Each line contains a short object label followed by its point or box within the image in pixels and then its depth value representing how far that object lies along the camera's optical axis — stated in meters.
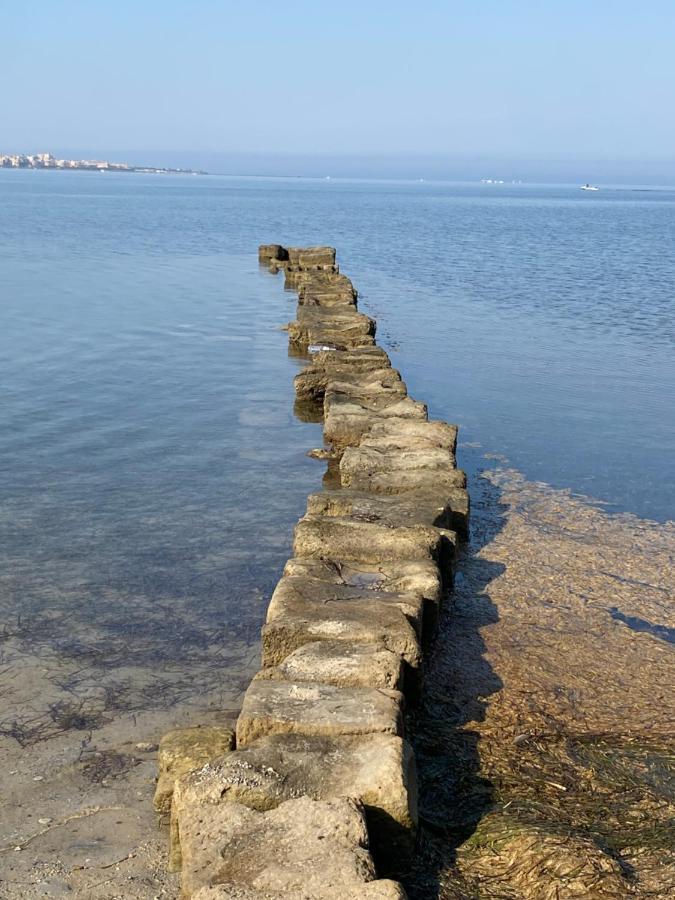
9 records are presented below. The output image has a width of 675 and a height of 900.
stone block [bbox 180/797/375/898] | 4.11
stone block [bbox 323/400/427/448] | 11.45
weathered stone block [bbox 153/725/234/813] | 5.25
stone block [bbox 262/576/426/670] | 6.12
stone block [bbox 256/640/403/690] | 5.64
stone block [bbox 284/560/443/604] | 7.07
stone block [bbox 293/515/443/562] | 7.68
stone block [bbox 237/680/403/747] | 5.16
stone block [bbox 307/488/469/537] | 8.36
